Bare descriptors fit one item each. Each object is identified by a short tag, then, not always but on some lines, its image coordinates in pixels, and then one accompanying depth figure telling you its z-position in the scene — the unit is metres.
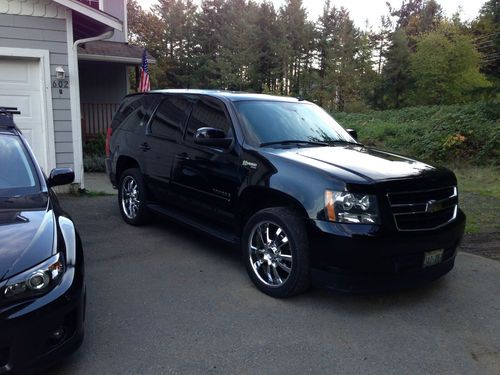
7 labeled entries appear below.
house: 7.73
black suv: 3.70
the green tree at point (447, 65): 28.08
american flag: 13.03
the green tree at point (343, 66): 35.91
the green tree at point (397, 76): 37.19
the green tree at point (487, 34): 31.80
